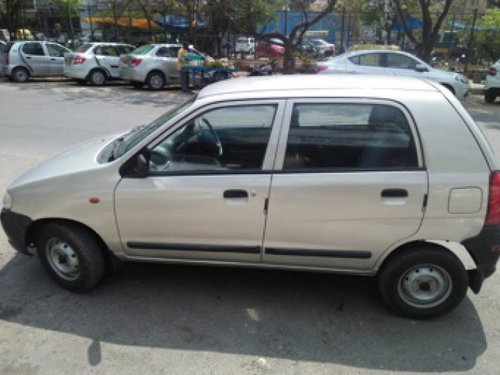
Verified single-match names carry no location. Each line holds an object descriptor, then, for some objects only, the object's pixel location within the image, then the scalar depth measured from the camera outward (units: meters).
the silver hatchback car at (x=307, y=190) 3.12
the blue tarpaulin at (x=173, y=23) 26.44
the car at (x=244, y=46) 23.70
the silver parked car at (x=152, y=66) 16.09
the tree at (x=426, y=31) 17.00
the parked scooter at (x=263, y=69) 17.30
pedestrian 15.62
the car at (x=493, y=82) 14.05
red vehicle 22.23
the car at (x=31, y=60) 17.48
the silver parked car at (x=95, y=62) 16.77
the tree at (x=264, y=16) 18.05
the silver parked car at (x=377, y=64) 13.19
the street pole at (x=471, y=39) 18.75
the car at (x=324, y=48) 25.30
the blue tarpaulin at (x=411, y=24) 22.75
